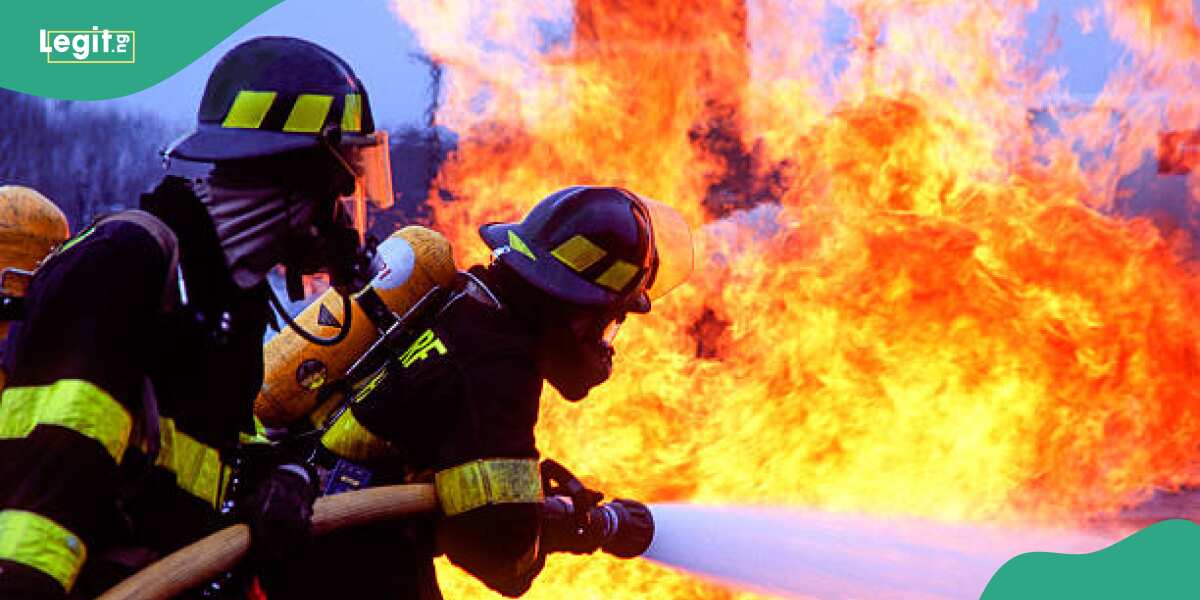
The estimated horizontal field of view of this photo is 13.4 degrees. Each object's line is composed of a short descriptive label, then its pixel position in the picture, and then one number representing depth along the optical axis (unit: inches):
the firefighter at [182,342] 297.0
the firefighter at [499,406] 324.9
